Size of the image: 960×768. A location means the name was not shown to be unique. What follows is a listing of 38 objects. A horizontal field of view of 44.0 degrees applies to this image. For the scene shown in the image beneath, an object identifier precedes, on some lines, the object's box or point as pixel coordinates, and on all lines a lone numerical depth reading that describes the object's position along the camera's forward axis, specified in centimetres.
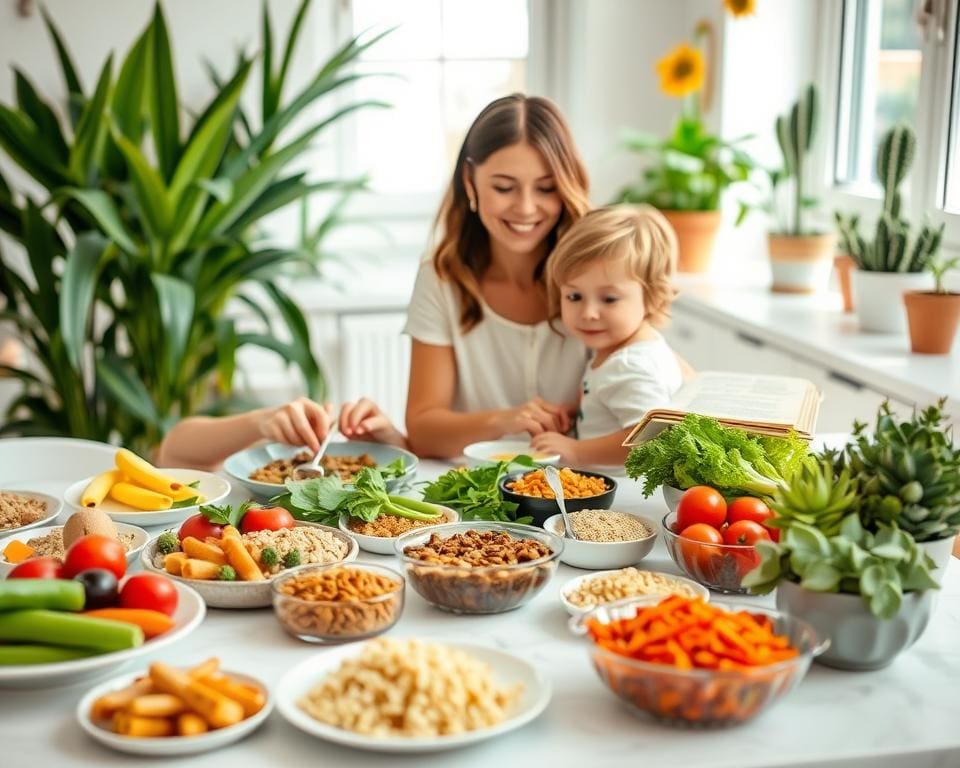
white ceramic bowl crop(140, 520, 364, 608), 134
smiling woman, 222
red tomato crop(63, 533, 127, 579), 127
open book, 163
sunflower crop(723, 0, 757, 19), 361
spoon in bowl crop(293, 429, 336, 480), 183
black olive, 121
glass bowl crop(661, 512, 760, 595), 137
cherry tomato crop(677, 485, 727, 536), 144
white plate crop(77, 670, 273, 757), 103
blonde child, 200
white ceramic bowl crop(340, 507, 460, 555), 152
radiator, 396
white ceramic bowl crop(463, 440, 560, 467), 189
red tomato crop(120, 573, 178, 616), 123
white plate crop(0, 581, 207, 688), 112
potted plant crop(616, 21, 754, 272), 381
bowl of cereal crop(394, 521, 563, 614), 132
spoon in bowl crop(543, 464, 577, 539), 152
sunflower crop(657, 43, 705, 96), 384
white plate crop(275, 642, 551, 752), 103
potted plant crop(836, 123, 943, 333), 292
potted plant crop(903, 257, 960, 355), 268
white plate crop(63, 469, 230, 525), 163
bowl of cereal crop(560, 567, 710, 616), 133
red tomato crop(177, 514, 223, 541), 147
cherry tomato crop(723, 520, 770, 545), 139
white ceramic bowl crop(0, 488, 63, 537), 158
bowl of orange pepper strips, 105
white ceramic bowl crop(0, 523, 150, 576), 149
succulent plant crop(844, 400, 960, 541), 123
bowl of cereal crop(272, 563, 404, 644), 124
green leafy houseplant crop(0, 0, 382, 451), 292
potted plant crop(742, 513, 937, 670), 118
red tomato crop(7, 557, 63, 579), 124
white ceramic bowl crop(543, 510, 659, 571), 147
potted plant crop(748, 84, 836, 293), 342
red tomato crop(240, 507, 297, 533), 148
